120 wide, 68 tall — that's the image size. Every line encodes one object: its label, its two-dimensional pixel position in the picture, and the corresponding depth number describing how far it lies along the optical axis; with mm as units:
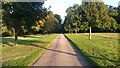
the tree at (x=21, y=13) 8431
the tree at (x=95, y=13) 13030
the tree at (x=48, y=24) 22357
